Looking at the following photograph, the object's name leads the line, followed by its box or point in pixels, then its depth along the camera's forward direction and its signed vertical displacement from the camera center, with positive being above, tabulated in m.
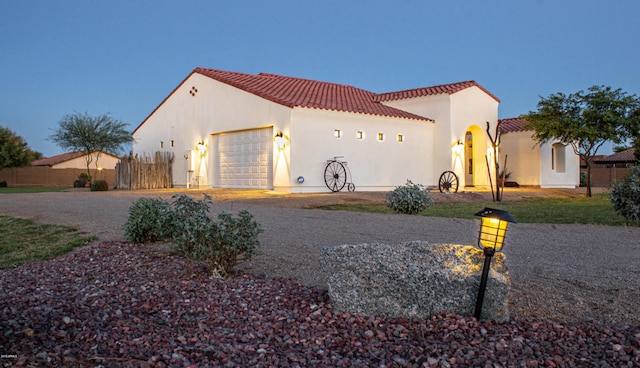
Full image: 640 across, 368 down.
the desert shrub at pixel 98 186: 19.91 -0.14
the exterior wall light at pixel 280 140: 16.44 +1.39
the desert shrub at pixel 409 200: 10.38 -0.40
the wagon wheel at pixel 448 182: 19.11 -0.04
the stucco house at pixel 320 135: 16.81 +1.84
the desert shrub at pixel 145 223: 6.25 -0.52
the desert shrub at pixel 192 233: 4.63 -0.49
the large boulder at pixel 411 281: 3.32 -0.69
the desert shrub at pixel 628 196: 8.48 -0.28
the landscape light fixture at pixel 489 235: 3.23 -0.37
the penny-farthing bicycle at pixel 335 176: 16.97 +0.19
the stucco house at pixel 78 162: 43.49 +1.87
